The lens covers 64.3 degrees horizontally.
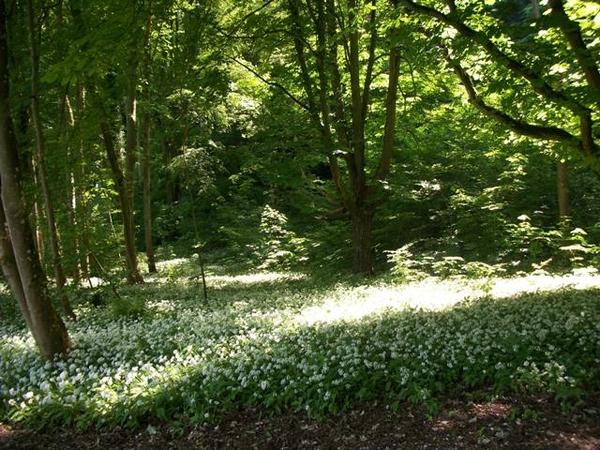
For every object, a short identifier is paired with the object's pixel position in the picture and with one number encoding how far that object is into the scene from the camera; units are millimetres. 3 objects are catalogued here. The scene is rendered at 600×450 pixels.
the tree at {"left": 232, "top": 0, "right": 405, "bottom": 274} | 12555
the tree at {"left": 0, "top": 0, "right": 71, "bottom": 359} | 7254
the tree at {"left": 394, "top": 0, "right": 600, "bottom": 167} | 6938
